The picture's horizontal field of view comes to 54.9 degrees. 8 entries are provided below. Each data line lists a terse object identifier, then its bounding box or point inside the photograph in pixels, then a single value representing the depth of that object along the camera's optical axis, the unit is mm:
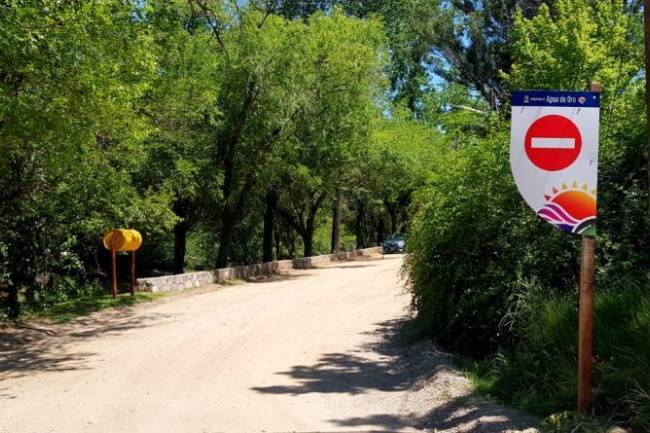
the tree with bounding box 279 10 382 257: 25953
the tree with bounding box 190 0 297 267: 23125
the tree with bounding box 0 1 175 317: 9336
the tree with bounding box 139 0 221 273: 18345
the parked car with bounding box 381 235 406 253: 44562
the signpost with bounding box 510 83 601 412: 5180
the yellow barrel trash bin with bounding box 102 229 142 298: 16328
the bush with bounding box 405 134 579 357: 8078
